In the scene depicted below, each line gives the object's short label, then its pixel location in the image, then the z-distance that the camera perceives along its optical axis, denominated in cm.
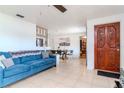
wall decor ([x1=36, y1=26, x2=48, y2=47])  524
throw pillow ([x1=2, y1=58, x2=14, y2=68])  223
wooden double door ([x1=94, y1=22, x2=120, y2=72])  323
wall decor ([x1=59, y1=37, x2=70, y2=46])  753
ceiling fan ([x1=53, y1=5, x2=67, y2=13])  246
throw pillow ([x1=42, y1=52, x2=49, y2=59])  386
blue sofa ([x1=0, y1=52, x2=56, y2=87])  208
